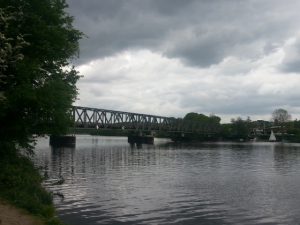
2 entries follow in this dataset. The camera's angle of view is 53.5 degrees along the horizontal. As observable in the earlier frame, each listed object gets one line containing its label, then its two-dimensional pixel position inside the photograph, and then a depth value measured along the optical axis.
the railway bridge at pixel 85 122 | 122.73
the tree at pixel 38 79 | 18.24
